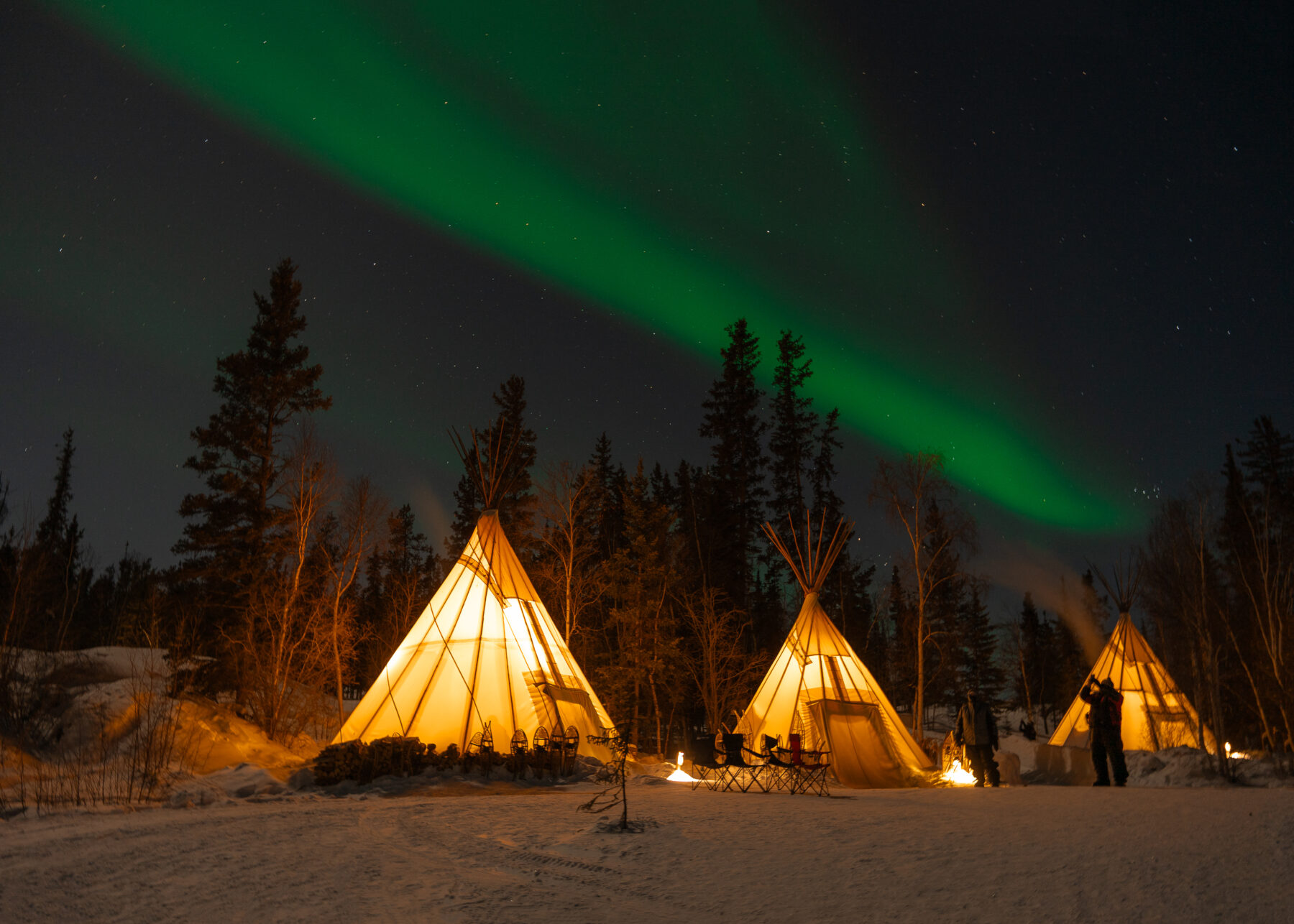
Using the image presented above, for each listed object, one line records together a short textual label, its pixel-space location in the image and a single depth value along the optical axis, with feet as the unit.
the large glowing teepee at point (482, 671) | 37.01
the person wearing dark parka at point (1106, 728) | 37.06
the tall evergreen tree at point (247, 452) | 57.36
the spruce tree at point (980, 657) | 153.17
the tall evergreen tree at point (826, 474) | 93.50
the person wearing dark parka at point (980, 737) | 39.55
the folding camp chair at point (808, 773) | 31.17
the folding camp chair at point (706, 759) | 32.42
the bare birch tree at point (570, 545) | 65.21
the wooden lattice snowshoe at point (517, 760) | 32.50
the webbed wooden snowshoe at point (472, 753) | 32.32
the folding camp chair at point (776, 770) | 30.81
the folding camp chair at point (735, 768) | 31.89
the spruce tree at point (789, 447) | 92.38
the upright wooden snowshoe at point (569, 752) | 33.91
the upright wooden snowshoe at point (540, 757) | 33.06
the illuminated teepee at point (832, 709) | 43.68
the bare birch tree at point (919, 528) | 67.62
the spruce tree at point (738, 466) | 89.15
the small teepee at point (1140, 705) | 58.70
